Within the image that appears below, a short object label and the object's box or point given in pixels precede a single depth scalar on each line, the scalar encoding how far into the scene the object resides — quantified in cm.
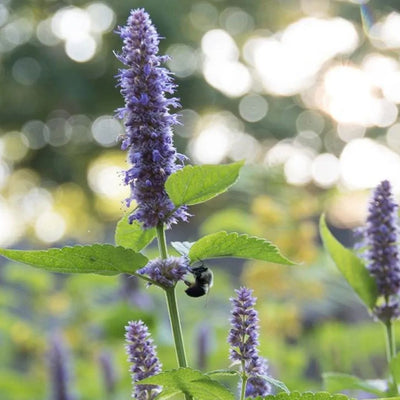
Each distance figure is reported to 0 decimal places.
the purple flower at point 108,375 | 295
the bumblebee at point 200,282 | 107
